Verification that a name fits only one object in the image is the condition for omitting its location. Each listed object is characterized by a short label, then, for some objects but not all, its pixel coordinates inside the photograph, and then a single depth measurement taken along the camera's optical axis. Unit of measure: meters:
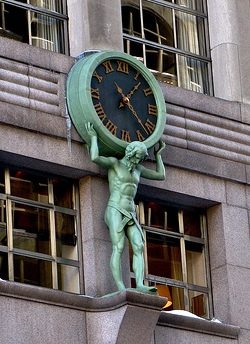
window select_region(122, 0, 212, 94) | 34.06
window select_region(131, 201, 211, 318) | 32.34
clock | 31.05
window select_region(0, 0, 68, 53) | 32.06
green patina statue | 30.48
